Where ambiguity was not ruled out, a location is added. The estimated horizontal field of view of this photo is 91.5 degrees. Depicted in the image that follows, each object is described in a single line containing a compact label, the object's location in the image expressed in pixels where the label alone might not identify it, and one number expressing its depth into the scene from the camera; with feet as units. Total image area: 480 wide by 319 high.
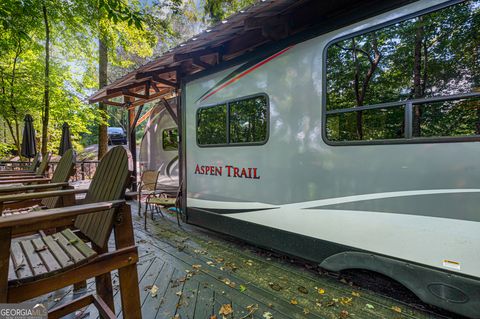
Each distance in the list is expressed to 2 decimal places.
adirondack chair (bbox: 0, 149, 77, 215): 6.82
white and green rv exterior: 5.51
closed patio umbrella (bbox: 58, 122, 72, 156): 18.31
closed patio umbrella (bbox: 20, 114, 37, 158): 17.11
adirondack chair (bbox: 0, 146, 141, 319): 3.54
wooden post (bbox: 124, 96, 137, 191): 20.58
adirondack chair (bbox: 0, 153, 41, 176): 12.07
